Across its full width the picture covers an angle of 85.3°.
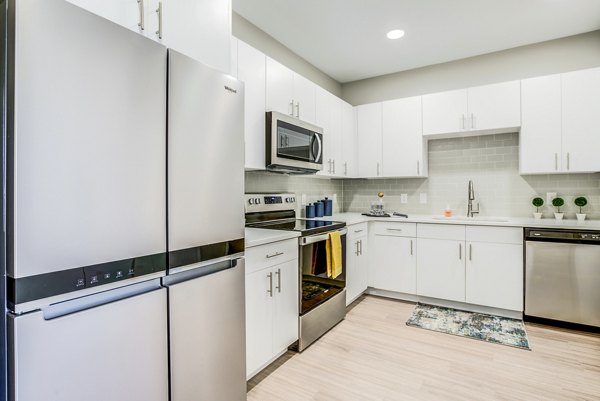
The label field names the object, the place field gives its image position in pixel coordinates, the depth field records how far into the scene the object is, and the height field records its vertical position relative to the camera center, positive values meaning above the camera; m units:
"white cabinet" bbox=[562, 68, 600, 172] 2.83 +0.70
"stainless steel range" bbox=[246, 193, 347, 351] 2.39 -0.51
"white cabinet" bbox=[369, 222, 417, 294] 3.38 -0.61
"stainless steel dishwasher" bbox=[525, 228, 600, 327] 2.63 -0.63
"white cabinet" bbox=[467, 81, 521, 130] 3.12 +0.92
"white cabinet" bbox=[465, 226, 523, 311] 2.91 -0.62
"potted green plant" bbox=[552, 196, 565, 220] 3.10 -0.04
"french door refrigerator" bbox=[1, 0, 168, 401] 0.87 -0.02
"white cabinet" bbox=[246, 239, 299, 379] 1.91 -0.65
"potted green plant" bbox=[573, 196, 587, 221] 3.02 -0.03
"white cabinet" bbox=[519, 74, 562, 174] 2.96 +0.69
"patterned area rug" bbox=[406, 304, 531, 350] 2.60 -1.09
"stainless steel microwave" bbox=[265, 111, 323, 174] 2.46 +0.45
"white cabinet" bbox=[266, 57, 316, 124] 2.54 +0.91
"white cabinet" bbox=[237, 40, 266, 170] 2.26 +0.73
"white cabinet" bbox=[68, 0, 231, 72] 1.20 +0.74
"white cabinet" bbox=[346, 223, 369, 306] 3.12 -0.63
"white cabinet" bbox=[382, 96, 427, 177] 3.62 +0.68
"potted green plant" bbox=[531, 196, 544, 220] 3.18 -0.04
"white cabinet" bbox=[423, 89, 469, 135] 3.36 +0.92
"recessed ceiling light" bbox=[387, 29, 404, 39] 2.95 +1.53
